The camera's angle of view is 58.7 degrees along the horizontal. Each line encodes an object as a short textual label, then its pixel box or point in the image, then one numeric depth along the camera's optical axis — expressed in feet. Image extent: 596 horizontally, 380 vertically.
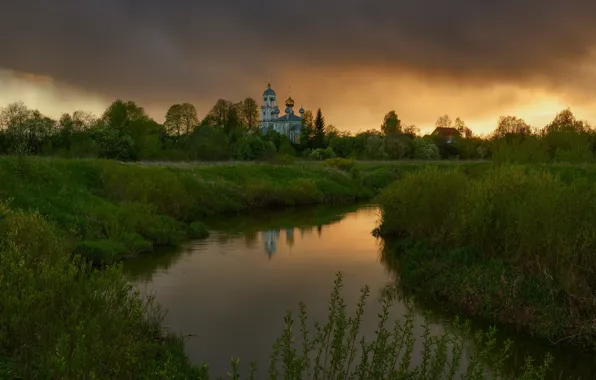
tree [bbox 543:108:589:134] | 235.97
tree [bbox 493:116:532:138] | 336.70
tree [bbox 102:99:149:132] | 311.68
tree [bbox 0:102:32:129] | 261.85
